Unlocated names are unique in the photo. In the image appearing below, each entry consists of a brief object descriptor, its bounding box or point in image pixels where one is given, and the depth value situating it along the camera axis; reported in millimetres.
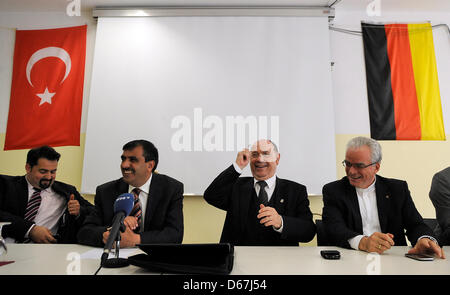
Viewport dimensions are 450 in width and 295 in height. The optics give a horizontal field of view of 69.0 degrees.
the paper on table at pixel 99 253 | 1600
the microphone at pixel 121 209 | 1274
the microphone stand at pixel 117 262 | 1373
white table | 1312
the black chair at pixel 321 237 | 2341
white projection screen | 3904
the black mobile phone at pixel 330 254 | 1568
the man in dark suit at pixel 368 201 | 2186
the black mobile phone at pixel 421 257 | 1566
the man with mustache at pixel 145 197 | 2178
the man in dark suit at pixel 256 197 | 2391
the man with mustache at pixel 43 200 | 2627
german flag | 4098
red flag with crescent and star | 4156
